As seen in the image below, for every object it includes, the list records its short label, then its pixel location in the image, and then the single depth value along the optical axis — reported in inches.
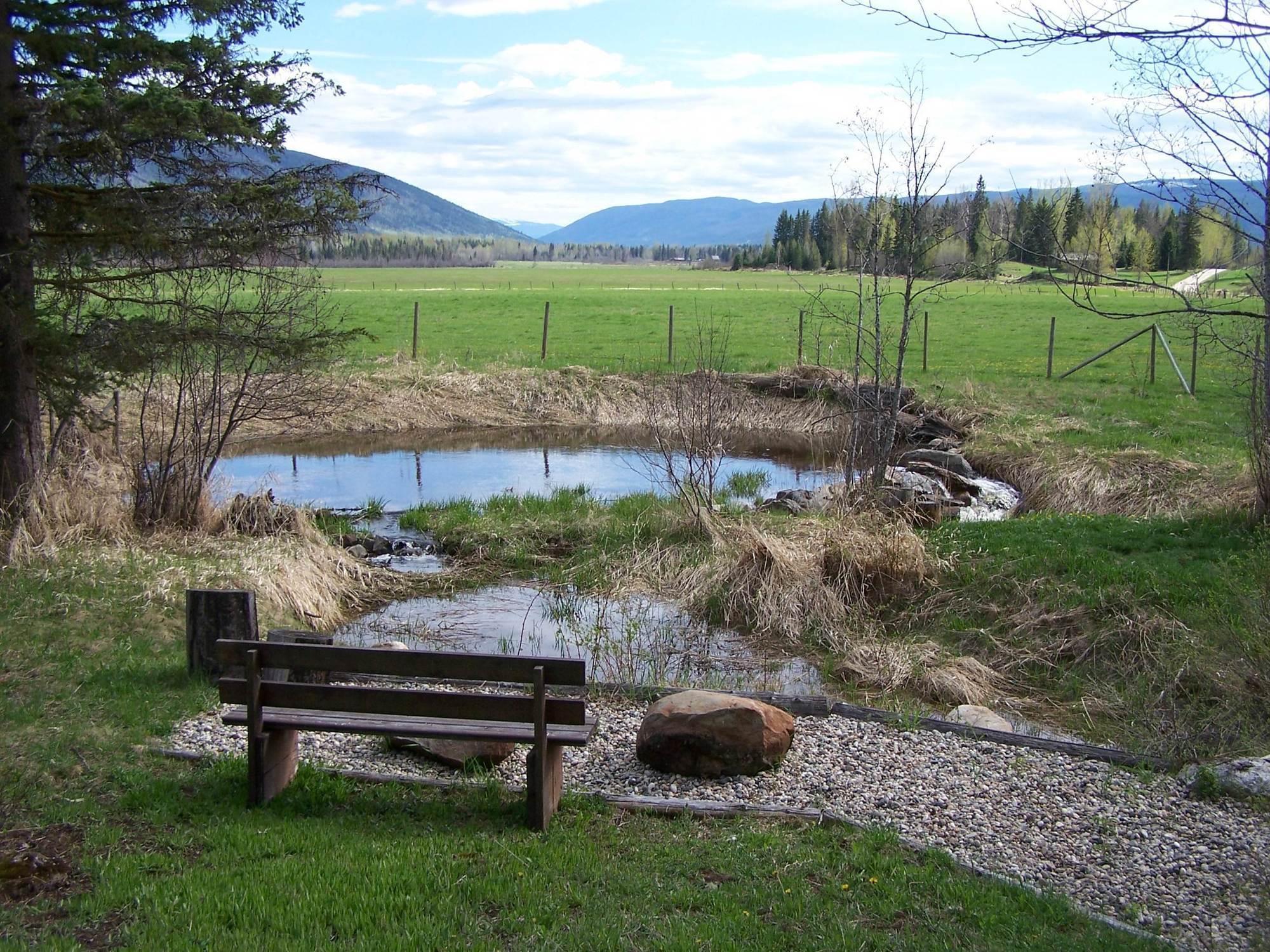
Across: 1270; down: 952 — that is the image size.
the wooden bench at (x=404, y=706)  224.7
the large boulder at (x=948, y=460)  739.4
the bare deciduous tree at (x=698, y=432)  559.2
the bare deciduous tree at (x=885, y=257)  539.2
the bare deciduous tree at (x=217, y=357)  449.7
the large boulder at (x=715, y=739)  266.7
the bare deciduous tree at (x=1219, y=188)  170.7
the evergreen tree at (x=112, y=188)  402.0
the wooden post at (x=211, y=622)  321.7
